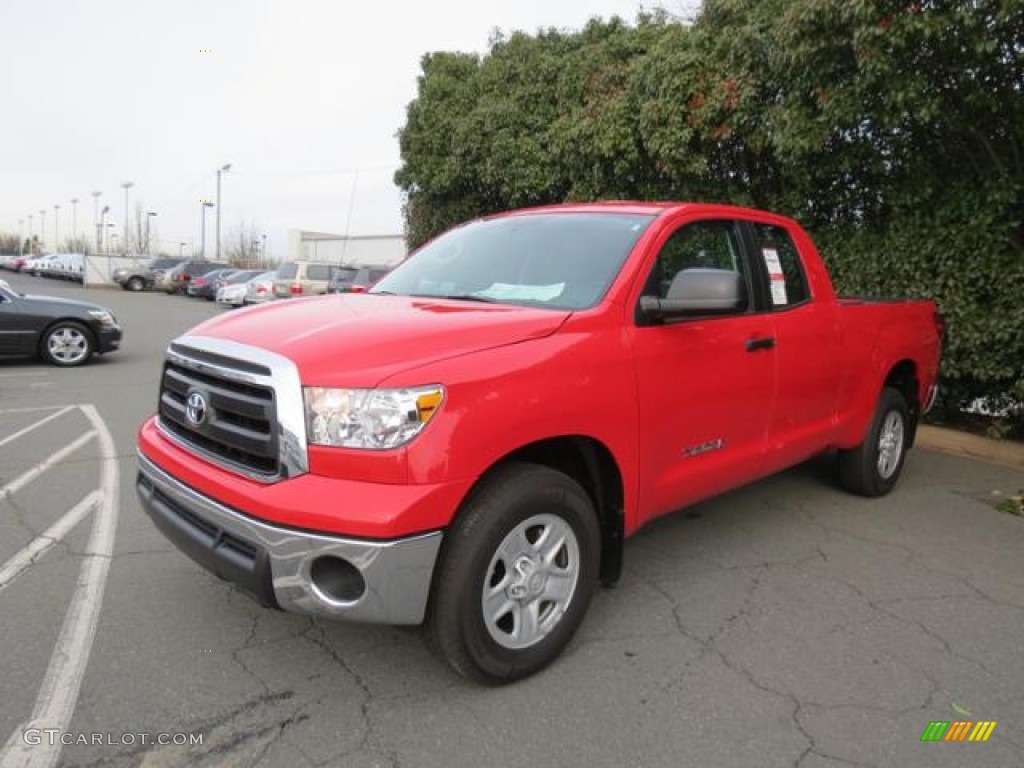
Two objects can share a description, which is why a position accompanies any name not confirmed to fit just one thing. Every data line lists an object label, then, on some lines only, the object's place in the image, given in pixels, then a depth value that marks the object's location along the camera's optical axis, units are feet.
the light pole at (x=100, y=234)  264.93
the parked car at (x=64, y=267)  144.47
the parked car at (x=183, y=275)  115.75
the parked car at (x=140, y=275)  124.98
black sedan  35.12
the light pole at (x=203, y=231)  182.48
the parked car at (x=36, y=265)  171.73
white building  142.86
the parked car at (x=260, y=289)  78.37
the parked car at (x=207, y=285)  108.23
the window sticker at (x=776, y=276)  13.74
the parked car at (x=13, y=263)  199.56
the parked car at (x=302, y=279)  73.87
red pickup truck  8.11
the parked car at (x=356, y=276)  61.26
